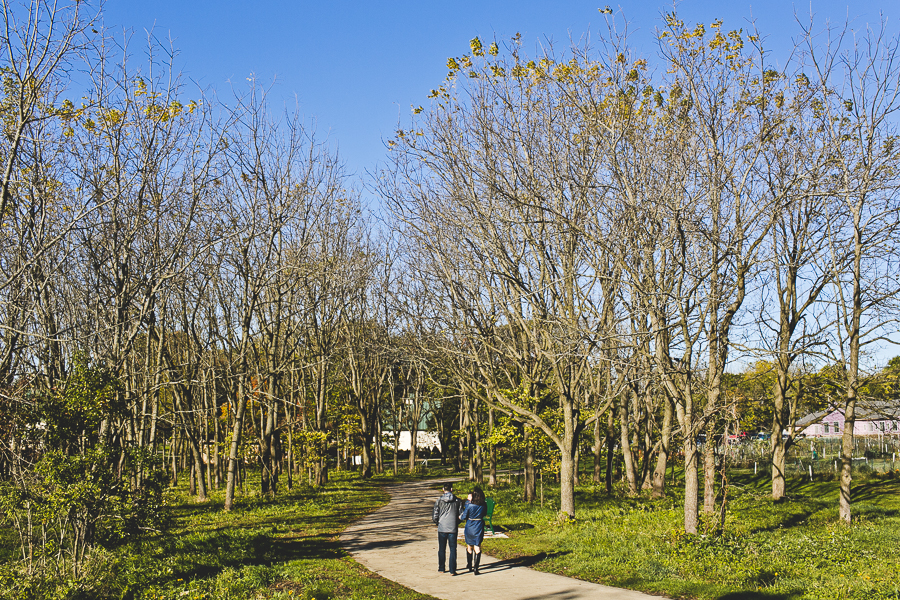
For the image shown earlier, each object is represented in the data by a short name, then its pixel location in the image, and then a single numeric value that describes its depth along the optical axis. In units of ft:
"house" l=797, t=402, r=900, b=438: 194.84
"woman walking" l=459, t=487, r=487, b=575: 32.19
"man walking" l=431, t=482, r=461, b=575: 32.27
